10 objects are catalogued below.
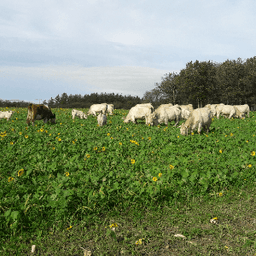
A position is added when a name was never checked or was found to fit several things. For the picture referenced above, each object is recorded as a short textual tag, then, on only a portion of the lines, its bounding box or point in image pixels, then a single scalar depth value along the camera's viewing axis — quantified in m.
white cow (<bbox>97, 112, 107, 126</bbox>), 15.86
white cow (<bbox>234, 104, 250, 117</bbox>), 25.72
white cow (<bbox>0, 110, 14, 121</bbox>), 16.80
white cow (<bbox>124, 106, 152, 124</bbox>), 17.81
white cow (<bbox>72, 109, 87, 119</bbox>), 20.51
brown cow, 14.32
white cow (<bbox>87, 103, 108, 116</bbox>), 24.57
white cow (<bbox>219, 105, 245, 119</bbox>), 24.64
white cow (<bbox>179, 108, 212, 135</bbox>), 12.91
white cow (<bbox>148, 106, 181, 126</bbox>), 16.92
